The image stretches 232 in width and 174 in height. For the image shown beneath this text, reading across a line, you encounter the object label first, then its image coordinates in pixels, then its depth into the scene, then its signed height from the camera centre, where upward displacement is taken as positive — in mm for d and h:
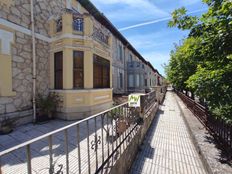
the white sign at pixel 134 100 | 4234 -476
